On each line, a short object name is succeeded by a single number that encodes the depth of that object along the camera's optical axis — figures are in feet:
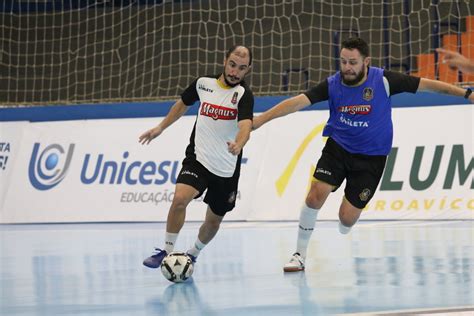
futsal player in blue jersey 57.41
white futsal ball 53.72
